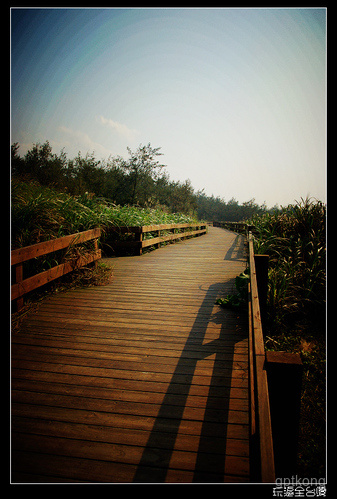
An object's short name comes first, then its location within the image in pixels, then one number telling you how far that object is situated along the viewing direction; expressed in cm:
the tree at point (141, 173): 2934
